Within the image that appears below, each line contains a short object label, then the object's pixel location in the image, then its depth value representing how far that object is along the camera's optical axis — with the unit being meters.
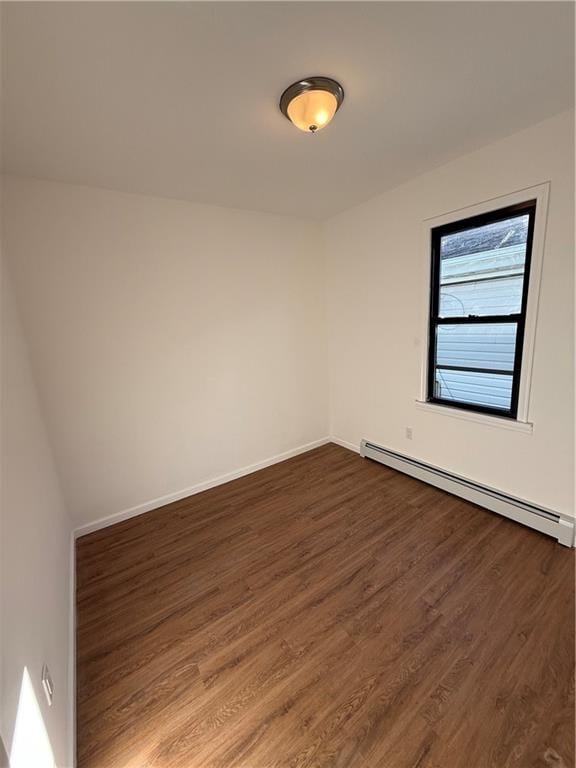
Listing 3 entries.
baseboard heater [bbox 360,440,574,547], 2.09
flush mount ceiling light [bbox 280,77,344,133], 1.42
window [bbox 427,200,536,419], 2.19
